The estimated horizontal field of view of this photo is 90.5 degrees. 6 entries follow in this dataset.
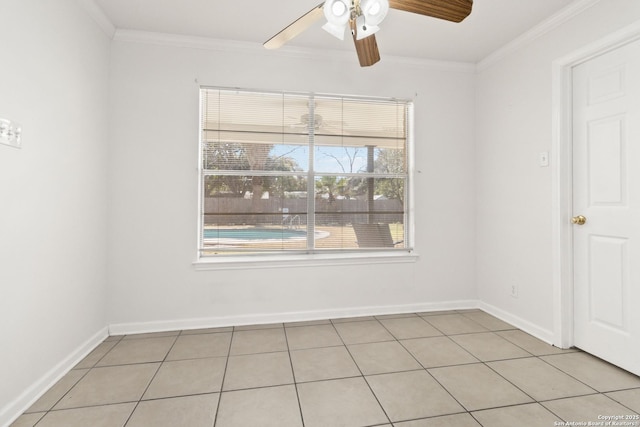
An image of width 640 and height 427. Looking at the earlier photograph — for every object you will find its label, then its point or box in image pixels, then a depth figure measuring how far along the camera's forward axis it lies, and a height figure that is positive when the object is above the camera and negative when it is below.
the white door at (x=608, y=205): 2.07 +0.10
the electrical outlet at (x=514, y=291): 2.94 -0.67
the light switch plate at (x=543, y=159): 2.59 +0.50
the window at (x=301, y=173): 3.01 +0.45
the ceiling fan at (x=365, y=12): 1.53 +1.04
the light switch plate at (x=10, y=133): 1.59 +0.44
